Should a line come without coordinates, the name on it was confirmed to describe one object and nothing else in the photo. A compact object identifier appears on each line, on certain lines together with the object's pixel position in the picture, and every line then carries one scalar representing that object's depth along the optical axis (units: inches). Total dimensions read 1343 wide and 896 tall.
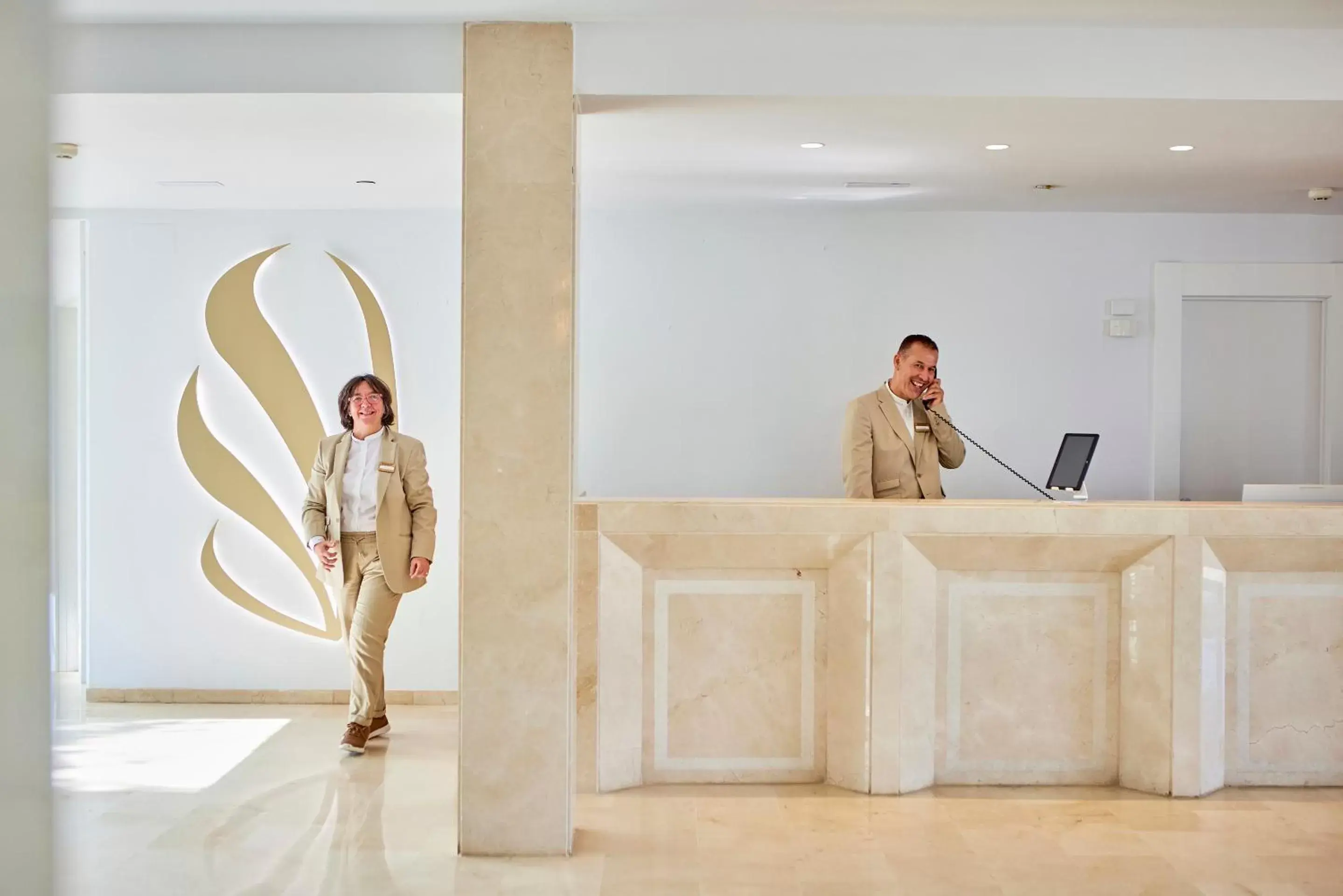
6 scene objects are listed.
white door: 247.8
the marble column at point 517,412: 146.6
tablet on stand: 190.4
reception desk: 173.9
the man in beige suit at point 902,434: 198.2
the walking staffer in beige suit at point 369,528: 209.5
